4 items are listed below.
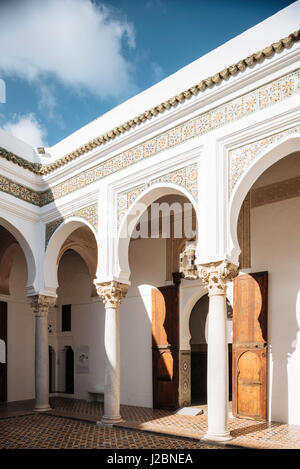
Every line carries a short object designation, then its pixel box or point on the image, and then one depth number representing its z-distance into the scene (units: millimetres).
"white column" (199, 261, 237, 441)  6223
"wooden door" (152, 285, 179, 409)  9641
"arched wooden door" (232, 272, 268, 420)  7953
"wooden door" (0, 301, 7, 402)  11133
